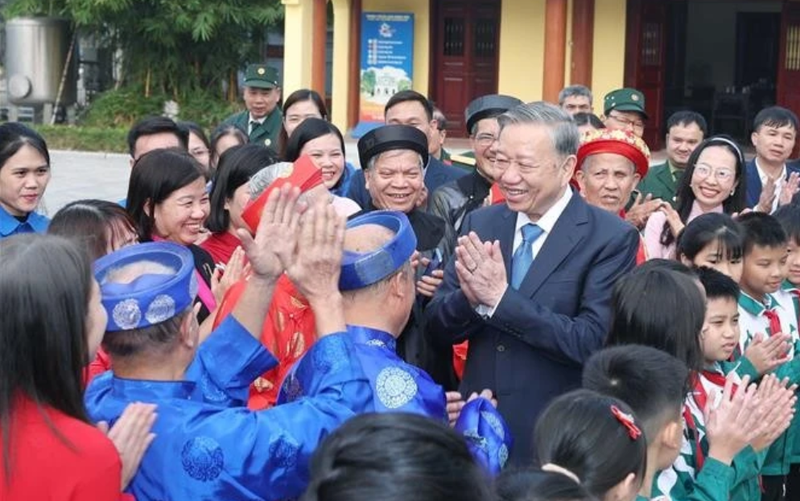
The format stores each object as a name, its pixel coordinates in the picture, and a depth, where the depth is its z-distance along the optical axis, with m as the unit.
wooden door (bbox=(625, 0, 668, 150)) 17.69
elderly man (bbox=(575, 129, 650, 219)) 4.93
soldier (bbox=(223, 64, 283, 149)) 8.98
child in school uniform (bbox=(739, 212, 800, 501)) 4.57
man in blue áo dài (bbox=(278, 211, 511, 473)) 2.81
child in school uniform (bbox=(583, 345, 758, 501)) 2.87
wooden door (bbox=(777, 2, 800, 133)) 17.59
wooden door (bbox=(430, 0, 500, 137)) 18.86
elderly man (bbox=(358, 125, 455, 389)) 4.72
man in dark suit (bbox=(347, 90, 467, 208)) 5.93
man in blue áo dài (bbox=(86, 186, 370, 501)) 2.48
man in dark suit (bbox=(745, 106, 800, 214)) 7.21
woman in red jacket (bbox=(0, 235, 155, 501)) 2.25
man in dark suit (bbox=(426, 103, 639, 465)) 3.47
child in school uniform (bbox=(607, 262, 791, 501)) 3.30
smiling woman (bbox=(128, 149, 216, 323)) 4.69
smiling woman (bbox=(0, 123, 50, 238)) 5.29
